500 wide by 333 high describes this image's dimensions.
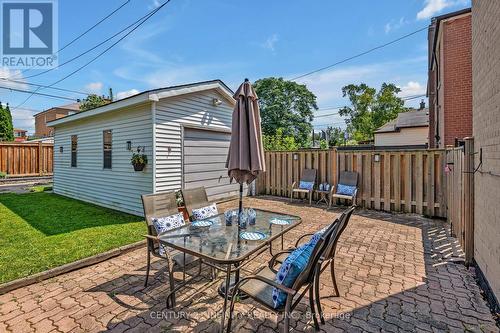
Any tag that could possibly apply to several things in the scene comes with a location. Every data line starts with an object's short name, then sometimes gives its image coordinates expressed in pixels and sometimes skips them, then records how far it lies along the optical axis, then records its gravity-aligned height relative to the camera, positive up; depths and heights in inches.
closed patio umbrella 131.4 +14.1
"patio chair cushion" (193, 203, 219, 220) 157.8 -29.1
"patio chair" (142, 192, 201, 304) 122.6 -26.9
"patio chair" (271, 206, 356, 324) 90.8 -30.8
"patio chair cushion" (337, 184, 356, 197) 300.0 -28.3
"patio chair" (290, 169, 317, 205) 333.2 -20.1
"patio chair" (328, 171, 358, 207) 297.4 -20.4
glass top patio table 97.0 -32.3
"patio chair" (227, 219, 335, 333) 77.0 -41.7
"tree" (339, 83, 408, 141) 1305.4 +313.7
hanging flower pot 260.1 +5.3
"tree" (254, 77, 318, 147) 1333.7 +315.1
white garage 266.5 +27.0
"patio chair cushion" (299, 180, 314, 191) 334.8 -25.6
